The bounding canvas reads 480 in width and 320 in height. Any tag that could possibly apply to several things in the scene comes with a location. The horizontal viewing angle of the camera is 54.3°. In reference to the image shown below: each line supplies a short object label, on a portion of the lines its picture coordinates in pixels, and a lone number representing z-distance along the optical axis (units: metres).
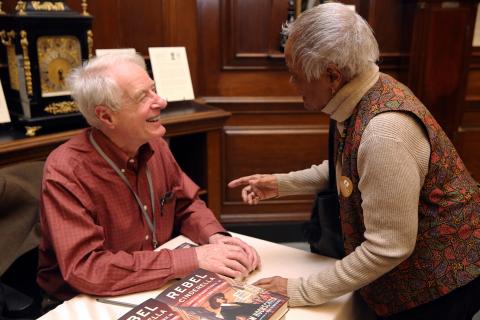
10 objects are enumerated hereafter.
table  1.10
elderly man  1.20
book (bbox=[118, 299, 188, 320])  0.98
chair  1.40
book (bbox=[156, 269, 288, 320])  1.01
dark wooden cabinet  1.90
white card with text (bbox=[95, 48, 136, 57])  2.12
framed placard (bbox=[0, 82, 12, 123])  1.87
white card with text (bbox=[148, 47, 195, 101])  2.36
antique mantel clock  1.81
